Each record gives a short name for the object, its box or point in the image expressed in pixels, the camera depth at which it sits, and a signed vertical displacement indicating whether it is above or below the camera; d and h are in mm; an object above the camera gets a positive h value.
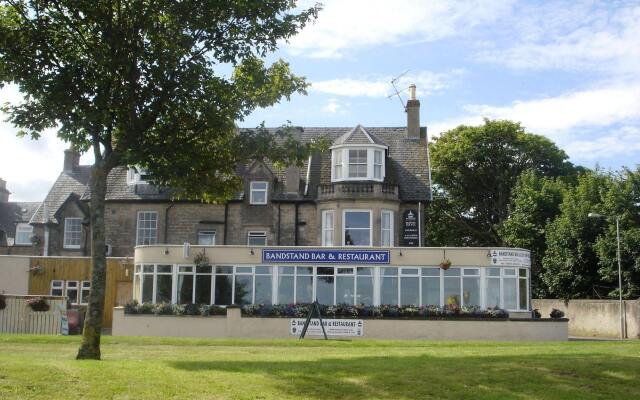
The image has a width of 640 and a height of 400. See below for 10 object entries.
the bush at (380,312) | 32031 -718
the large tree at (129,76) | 16875 +4935
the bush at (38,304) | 31125 -572
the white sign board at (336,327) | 31547 -1359
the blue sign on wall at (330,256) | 33938 +1706
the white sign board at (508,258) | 33594 +1720
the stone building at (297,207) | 38906 +4674
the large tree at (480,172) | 56531 +9499
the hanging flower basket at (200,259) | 34375 +1522
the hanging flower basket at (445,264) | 33406 +1409
